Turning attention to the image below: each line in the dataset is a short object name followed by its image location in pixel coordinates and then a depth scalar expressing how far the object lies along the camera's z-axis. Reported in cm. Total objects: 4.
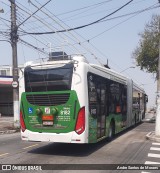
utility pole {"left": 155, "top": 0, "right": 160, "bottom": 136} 1583
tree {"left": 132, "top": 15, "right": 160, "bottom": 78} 3014
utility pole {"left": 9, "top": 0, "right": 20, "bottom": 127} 2144
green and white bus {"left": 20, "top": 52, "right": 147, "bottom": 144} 1098
